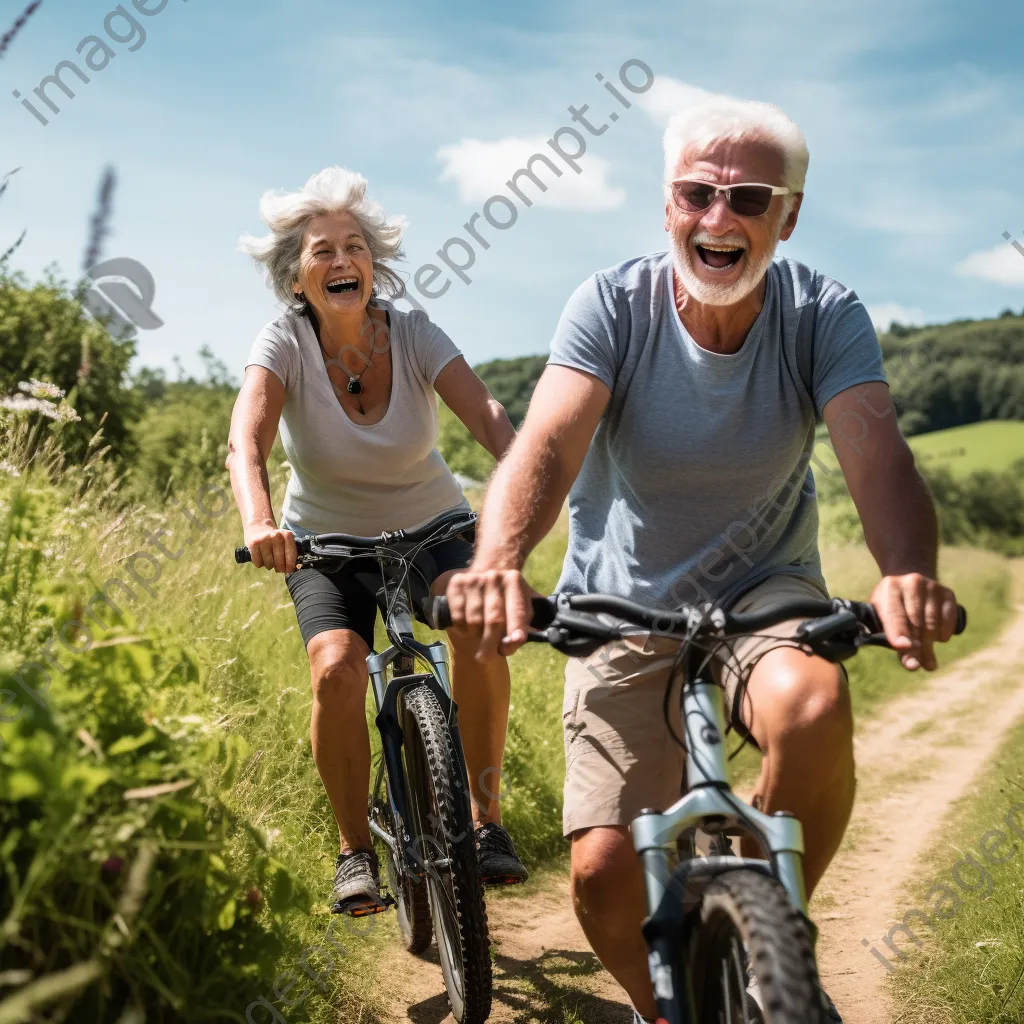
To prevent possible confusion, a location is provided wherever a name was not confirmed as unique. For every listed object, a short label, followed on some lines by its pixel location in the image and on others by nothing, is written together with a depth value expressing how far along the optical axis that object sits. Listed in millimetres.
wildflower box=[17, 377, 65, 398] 4633
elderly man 2609
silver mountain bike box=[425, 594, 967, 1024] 1818
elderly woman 3699
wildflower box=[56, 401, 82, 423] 4715
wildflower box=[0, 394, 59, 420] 3886
